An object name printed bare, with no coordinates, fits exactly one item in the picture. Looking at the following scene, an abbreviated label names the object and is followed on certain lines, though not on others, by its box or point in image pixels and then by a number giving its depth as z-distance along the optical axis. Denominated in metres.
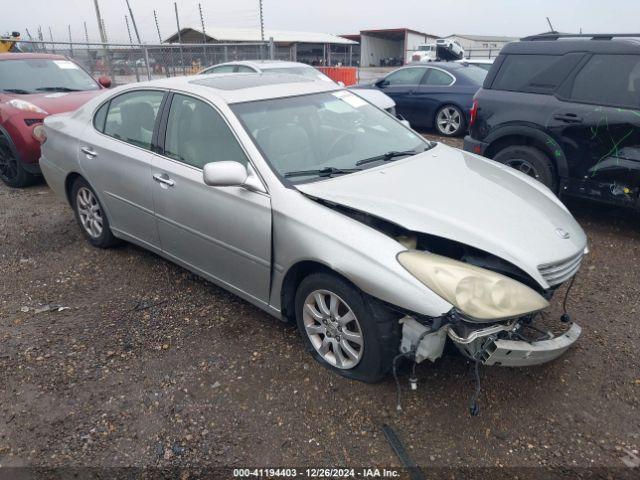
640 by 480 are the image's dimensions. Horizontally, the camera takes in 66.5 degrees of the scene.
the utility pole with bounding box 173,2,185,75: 14.54
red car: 6.43
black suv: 4.61
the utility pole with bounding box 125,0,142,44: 20.93
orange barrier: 17.53
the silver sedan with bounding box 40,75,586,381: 2.48
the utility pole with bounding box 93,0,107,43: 26.75
